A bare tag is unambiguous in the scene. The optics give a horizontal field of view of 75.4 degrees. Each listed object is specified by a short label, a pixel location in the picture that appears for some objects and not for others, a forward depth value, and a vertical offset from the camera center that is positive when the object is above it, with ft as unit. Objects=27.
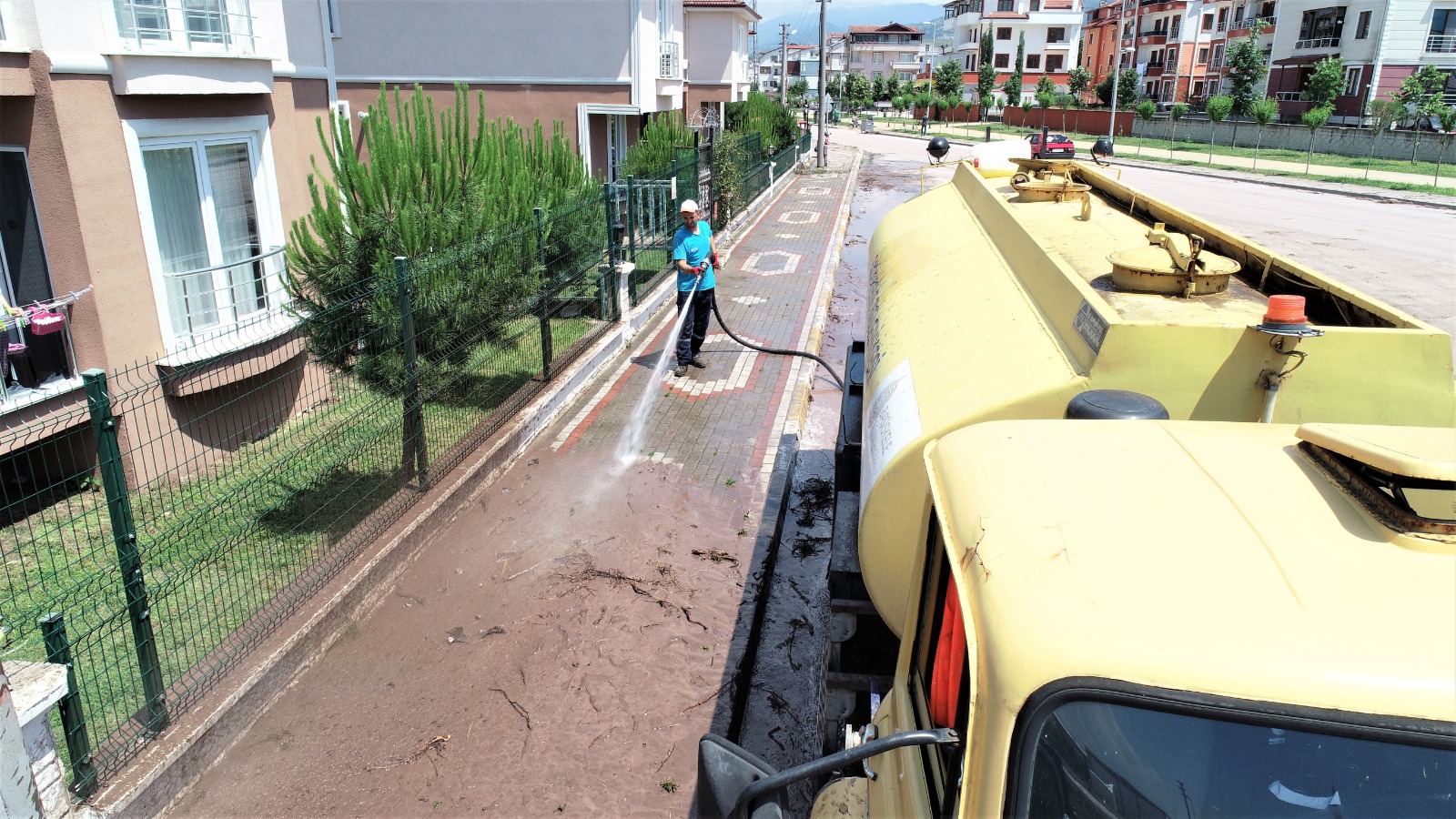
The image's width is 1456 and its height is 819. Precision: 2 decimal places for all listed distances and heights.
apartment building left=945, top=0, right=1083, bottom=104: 298.56 +24.44
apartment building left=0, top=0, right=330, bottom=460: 24.85 -2.16
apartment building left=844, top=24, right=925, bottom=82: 442.09 +27.87
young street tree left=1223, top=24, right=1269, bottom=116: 180.34 +7.82
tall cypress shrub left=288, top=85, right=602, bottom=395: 22.36 -3.23
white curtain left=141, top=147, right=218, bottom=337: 28.45 -3.46
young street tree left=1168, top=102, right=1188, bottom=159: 162.89 +0.13
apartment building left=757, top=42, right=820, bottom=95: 453.12 +24.59
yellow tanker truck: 5.67 -3.11
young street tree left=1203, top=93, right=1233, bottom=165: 156.15 +0.71
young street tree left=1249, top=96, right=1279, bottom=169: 145.28 +0.09
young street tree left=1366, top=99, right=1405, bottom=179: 138.92 -0.47
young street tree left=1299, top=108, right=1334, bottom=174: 143.54 -0.73
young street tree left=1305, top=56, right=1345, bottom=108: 159.94 +5.11
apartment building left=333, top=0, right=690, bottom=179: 66.08 +4.06
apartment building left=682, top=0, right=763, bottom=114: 122.83 +8.09
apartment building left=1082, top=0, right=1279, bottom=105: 224.12 +17.93
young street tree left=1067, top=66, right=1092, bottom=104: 240.53 +7.97
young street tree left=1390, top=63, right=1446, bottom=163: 145.07 +3.07
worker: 33.78 -5.33
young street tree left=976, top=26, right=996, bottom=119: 242.37 +7.31
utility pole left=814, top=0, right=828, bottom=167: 107.55 +2.92
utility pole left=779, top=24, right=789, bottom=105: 146.28 +8.77
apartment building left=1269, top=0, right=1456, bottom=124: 162.20 +12.20
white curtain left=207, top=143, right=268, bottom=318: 30.99 -3.34
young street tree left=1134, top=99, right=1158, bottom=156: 191.42 +0.52
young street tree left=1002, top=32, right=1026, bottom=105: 246.88 +6.20
